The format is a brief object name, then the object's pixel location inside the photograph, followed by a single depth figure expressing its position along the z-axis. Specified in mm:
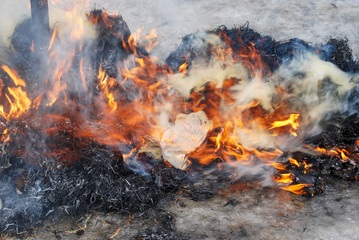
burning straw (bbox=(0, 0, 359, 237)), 4121
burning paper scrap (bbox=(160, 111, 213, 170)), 4564
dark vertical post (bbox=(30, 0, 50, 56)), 4543
